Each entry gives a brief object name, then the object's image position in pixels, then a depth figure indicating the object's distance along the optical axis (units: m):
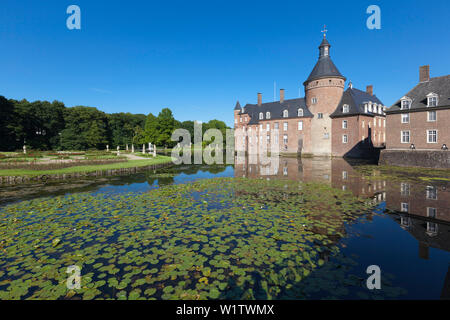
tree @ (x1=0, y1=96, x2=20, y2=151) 45.88
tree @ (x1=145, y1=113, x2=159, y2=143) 58.59
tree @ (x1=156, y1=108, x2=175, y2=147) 58.75
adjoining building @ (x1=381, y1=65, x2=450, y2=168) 23.22
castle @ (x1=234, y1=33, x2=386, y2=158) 38.97
